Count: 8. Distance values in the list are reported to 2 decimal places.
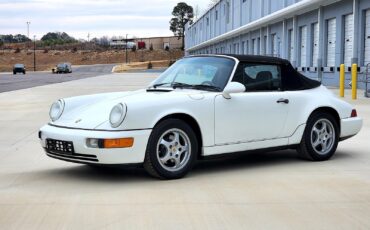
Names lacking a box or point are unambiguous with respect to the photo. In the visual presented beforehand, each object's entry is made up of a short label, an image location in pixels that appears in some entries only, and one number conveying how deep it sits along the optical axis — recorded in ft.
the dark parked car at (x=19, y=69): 247.03
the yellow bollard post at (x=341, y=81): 67.16
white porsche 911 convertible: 19.83
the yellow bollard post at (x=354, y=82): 63.10
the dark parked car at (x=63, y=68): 247.91
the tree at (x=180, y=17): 452.76
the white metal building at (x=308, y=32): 82.28
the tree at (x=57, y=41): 581.94
